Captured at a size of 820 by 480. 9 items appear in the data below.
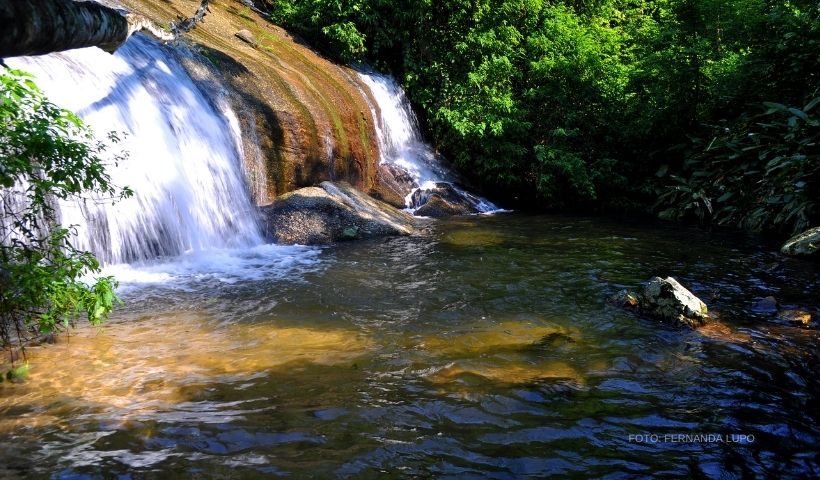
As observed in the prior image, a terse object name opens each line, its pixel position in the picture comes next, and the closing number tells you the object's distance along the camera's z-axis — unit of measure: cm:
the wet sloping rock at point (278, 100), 1116
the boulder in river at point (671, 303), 629
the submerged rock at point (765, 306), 682
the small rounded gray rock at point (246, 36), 1362
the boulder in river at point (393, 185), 1448
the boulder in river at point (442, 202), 1446
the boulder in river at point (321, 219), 1064
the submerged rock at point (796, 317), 638
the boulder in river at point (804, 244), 956
